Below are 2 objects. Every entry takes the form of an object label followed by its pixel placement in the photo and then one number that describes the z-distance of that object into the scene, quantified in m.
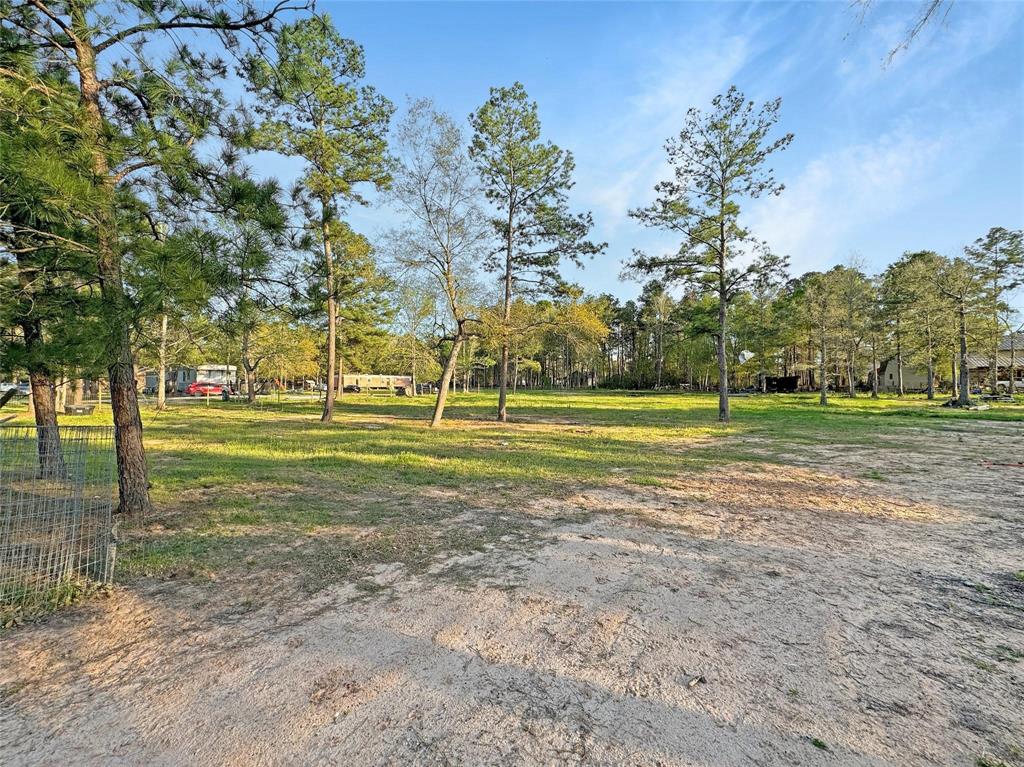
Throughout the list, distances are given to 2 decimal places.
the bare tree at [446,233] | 13.96
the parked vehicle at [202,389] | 35.19
